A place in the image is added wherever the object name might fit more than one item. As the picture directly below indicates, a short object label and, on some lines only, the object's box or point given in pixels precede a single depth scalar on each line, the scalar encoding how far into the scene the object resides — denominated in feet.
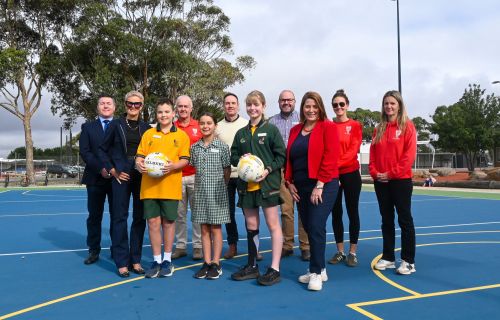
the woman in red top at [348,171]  17.76
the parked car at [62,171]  139.08
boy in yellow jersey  16.20
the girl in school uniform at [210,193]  16.30
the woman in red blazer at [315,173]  14.57
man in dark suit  17.90
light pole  79.10
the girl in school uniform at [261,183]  15.44
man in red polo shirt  18.90
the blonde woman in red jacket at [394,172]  16.44
